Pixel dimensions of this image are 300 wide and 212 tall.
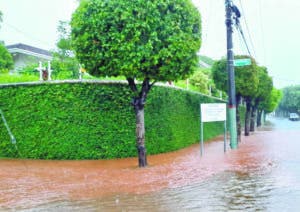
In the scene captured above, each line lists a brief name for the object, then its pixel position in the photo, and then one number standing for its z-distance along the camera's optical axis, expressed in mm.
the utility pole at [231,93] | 15727
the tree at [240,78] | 18547
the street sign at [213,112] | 14008
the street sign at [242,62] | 14748
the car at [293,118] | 69938
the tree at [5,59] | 23886
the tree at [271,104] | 39138
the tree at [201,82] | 25578
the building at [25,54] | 26186
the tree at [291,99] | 92438
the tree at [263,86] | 24534
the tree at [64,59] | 16281
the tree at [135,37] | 9773
